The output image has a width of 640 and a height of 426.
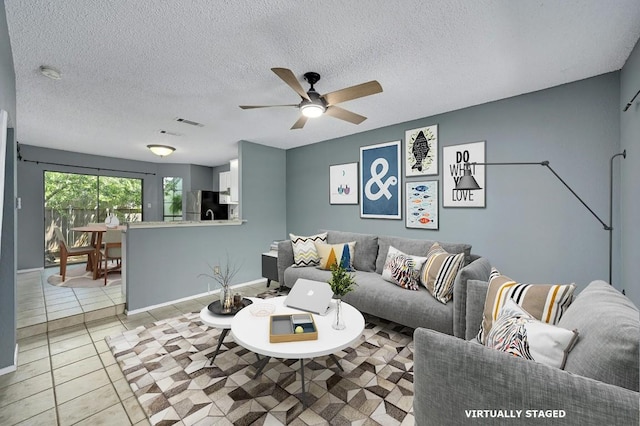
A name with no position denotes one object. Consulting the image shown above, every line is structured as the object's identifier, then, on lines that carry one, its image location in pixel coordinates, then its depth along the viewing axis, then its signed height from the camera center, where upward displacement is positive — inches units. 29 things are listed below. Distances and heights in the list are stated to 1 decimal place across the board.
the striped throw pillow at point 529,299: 52.5 -18.3
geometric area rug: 64.1 -48.8
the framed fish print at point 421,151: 137.3 +32.8
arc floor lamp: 89.3 +10.0
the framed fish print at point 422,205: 138.4 +3.9
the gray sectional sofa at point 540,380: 29.1 -20.6
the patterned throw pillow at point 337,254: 135.1 -22.0
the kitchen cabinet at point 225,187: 249.9 +24.8
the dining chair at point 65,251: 159.6 -24.2
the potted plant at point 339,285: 73.9 -20.5
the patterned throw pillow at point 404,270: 107.0 -24.1
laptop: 85.0 -28.3
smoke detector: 87.8 +47.3
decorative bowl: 82.4 -31.4
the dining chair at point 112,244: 158.4 -20.1
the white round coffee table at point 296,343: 62.4 -32.4
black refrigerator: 225.3 +5.1
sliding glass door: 208.1 +8.3
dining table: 162.2 -19.3
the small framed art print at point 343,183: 171.3 +19.1
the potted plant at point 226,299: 87.7 -29.1
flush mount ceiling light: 177.8 +42.8
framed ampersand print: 152.3 +18.8
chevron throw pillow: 145.4 -21.5
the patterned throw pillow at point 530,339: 39.5 -20.6
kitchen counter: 131.2 -6.5
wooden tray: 66.2 -31.2
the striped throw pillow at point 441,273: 93.8 -22.6
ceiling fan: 77.7 +38.1
